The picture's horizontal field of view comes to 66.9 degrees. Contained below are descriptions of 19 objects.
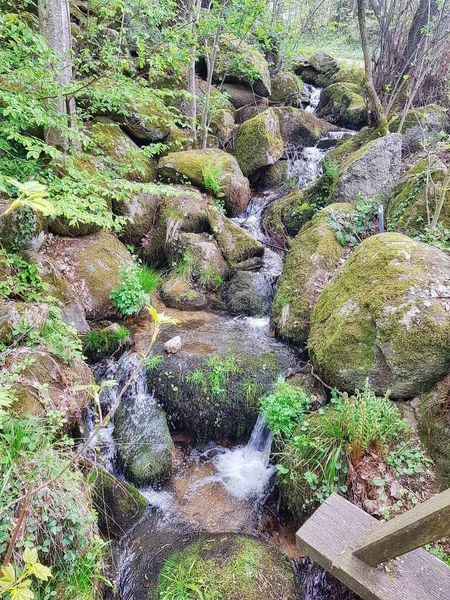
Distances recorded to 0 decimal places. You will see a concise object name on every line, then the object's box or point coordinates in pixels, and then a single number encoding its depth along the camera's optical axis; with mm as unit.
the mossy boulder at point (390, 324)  3428
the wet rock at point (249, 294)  5965
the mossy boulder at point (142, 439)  3787
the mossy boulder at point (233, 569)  2656
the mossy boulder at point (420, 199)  5020
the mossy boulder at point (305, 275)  5062
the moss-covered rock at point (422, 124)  7809
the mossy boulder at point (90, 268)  5168
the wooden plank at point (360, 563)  1454
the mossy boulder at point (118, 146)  6633
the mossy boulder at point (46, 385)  3047
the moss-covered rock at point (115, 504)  3273
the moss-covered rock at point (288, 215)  7574
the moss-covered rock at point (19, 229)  4168
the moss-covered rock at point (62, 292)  4555
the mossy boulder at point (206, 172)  7430
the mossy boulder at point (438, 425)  2900
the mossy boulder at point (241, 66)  7929
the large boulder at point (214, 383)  4293
